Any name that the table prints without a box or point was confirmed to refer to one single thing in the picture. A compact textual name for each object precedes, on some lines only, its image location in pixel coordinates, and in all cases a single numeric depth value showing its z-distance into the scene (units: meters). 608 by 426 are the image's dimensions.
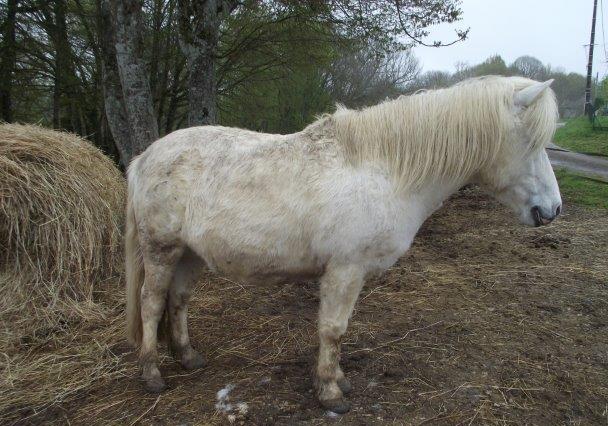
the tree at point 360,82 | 19.42
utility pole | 25.40
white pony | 2.35
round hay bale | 3.97
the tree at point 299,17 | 5.11
